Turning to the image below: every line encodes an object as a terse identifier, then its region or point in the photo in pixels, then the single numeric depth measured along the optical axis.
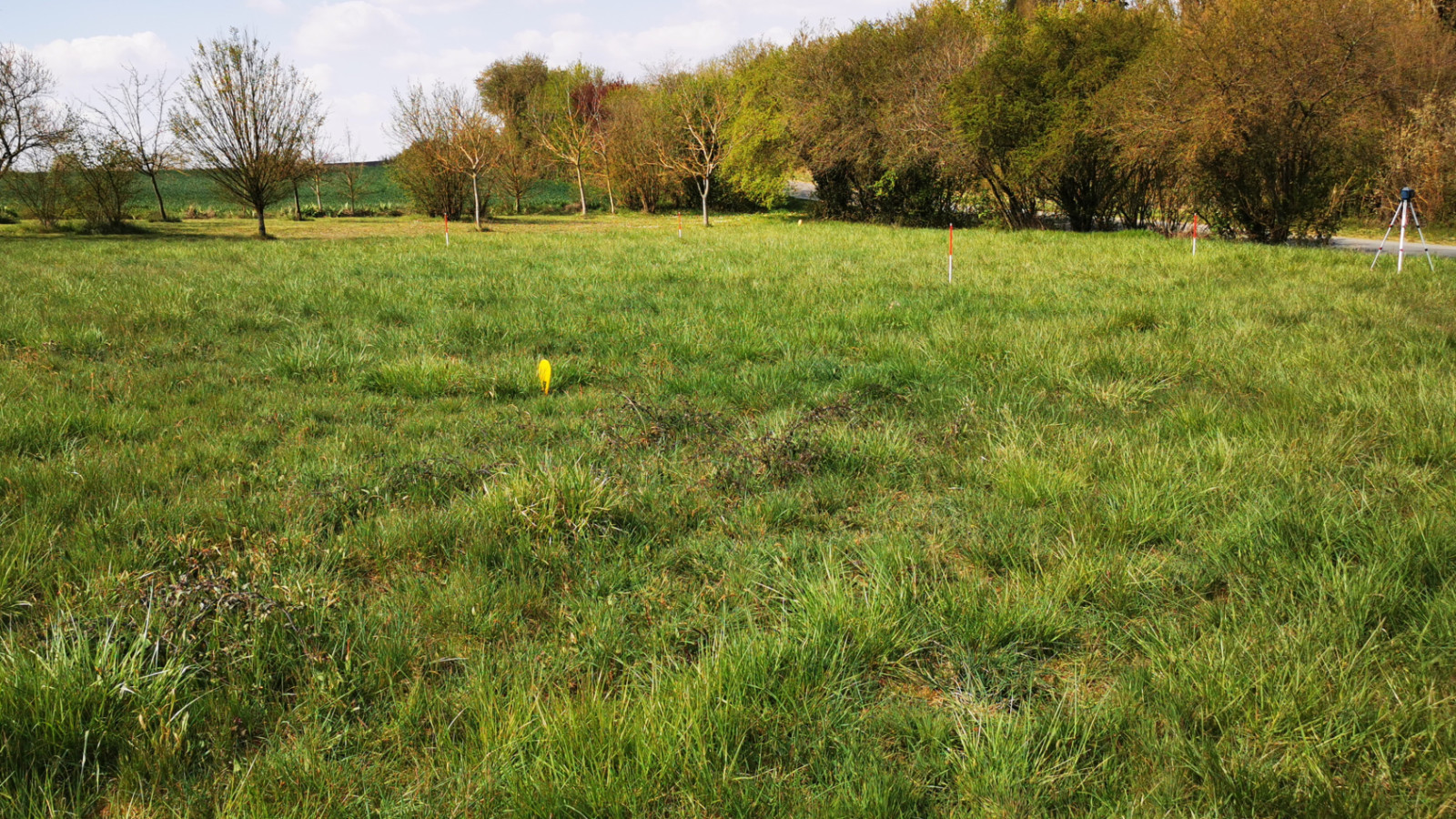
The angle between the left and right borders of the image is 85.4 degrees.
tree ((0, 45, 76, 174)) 24.95
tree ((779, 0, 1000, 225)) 24.19
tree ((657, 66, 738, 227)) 32.41
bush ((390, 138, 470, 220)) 37.28
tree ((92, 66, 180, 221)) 28.44
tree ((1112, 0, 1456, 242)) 15.14
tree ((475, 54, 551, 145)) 56.61
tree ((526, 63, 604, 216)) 42.56
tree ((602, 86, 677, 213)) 39.66
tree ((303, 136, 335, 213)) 32.53
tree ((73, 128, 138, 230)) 26.55
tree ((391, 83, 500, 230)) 32.94
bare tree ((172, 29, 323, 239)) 25.03
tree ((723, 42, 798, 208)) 32.41
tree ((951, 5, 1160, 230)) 19.81
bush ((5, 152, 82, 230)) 26.33
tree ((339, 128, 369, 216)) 42.19
